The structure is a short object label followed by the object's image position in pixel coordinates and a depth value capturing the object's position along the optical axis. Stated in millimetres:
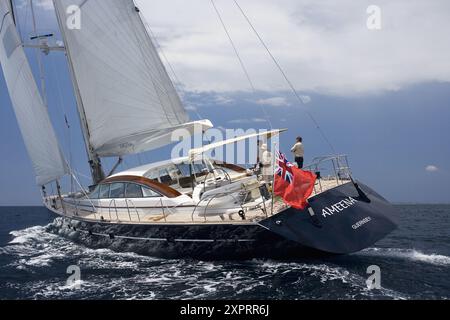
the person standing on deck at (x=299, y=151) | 14273
